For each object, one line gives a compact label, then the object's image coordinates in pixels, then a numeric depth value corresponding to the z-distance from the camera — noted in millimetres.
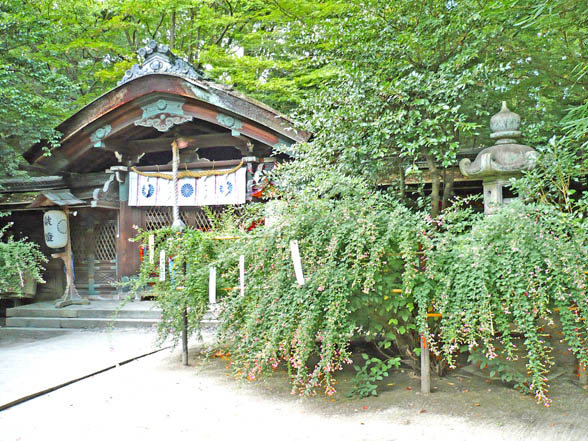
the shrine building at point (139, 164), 9070
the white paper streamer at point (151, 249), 5723
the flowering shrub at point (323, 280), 4059
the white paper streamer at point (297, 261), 4137
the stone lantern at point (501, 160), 5840
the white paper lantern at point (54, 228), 9922
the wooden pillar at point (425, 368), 4321
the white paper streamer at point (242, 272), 4742
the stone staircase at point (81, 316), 8930
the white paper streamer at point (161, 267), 5673
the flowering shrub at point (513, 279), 3619
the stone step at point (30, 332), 8891
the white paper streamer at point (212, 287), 4934
